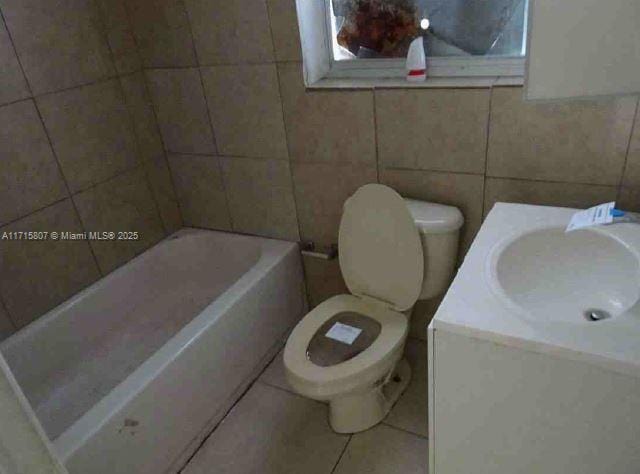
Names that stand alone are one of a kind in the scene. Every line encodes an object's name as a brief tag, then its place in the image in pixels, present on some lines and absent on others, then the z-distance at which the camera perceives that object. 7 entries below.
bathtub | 1.36
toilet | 1.43
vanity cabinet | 0.82
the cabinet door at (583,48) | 0.87
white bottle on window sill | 1.52
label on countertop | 1.08
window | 1.48
